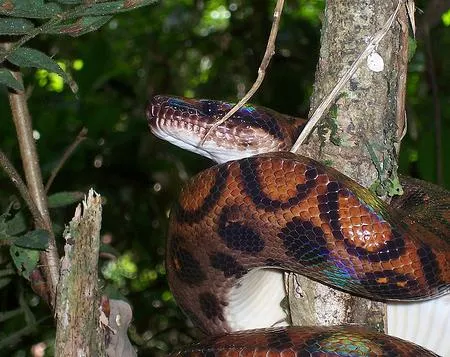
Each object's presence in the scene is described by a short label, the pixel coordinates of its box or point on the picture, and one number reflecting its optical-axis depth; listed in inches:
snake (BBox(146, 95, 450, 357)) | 21.2
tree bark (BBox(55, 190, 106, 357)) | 20.6
